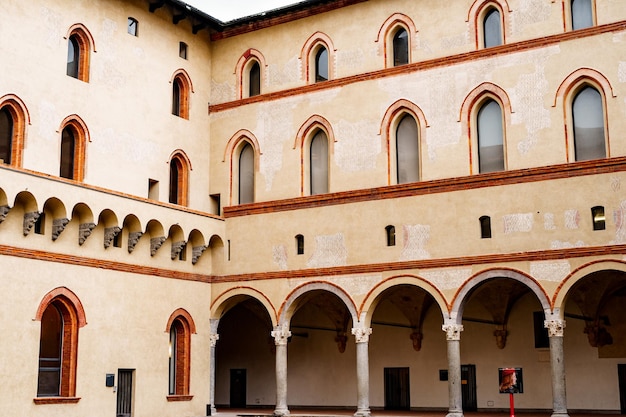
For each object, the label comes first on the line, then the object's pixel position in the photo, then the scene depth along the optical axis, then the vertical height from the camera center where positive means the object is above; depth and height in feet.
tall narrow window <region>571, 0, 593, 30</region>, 87.51 +34.57
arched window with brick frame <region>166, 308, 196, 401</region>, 96.43 +3.70
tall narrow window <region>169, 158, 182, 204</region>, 100.97 +22.65
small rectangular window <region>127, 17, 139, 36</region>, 97.19 +37.62
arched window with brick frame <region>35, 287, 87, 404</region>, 82.79 +4.11
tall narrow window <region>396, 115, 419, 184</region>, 94.12 +23.80
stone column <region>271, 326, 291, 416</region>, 95.61 +2.15
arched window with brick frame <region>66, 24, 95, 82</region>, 90.74 +32.77
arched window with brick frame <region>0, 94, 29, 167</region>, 83.05 +23.21
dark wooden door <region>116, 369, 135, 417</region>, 89.40 -0.24
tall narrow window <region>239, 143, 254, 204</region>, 103.40 +23.61
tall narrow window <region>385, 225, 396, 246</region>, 91.97 +14.97
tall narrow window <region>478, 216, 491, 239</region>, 87.40 +14.86
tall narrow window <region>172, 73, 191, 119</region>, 102.99 +32.18
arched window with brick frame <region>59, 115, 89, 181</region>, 88.63 +22.95
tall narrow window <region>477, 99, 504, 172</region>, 90.17 +23.99
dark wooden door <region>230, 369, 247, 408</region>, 118.11 +0.19
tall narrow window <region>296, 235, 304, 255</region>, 97.25 +14.92
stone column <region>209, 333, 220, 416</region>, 99.45 +2.08
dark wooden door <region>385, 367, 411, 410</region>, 107.14 -0.20
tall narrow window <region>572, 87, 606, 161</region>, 85.56 +23.86
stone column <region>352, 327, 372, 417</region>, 90.99 +1.99
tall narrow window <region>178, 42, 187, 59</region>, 103.19 +37.36
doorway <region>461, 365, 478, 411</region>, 103.19 +0.06
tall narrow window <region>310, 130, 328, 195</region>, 99.20 +23.80
